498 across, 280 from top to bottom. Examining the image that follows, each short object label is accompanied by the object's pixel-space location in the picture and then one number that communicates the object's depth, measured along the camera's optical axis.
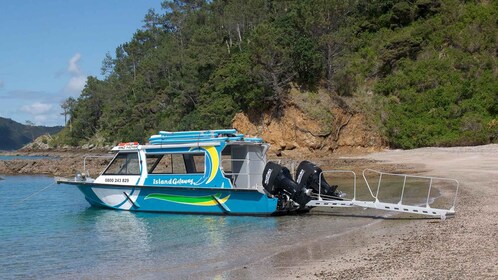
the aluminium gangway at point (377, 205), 14.24
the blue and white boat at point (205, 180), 16.58
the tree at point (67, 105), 122.34
